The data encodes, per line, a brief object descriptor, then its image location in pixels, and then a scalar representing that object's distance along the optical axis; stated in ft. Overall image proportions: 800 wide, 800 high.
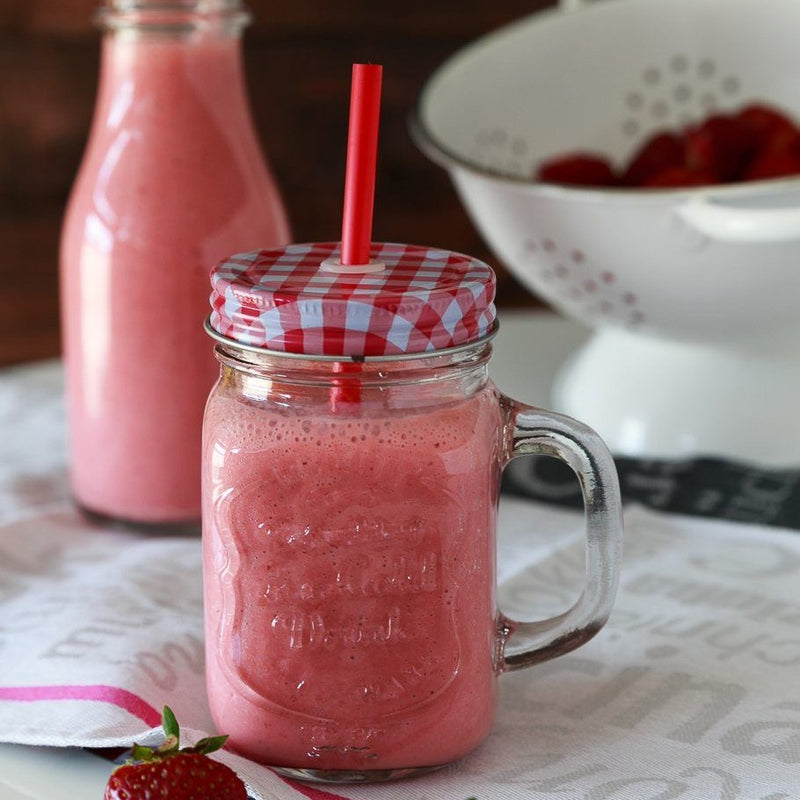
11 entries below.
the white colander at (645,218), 2.59
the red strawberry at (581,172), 2.84
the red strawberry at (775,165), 2.71
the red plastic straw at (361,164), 1.90
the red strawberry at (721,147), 2.80
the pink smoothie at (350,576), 1.86
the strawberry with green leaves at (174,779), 1.79
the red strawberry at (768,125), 2.77
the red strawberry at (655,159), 2.86
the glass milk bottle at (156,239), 2.40
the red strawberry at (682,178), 2.72
